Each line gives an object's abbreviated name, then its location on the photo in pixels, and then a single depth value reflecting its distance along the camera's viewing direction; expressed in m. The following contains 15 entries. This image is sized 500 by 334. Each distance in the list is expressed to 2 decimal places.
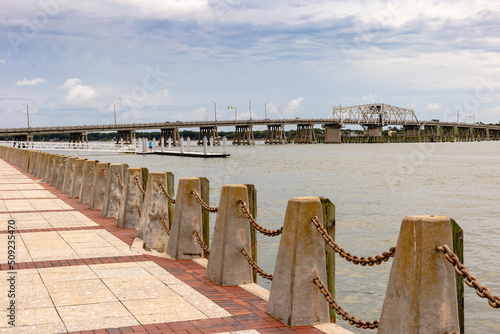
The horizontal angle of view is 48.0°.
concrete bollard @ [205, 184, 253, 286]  7.78
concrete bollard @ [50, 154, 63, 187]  23.91
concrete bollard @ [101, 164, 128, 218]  14.25
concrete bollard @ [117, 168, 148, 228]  12.52
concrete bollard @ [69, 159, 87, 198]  19.02
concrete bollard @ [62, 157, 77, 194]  20.83
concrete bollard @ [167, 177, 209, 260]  9.23
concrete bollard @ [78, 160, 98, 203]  17.59
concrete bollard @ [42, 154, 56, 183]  25.56
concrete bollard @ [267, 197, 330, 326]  6.12
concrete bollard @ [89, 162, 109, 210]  15.91
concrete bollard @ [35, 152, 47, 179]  28.46
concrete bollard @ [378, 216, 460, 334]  4.57
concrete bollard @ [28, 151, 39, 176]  31.84
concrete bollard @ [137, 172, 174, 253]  10.27
